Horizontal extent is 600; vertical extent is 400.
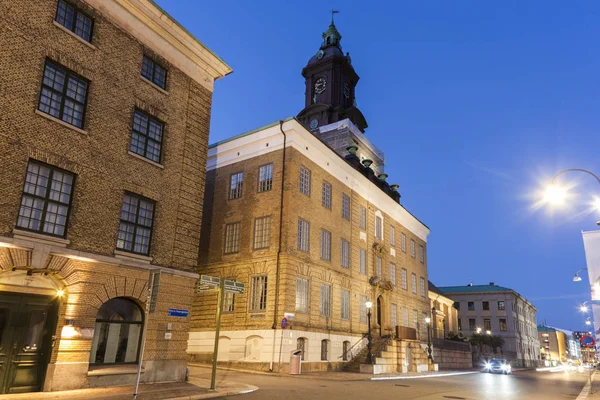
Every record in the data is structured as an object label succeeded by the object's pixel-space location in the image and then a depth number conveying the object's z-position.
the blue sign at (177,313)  16.64
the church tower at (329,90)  50.81
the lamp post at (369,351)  29.80
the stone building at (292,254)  27.48
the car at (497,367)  42.53
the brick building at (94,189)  13.84
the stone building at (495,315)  86.12
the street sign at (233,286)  16.23
